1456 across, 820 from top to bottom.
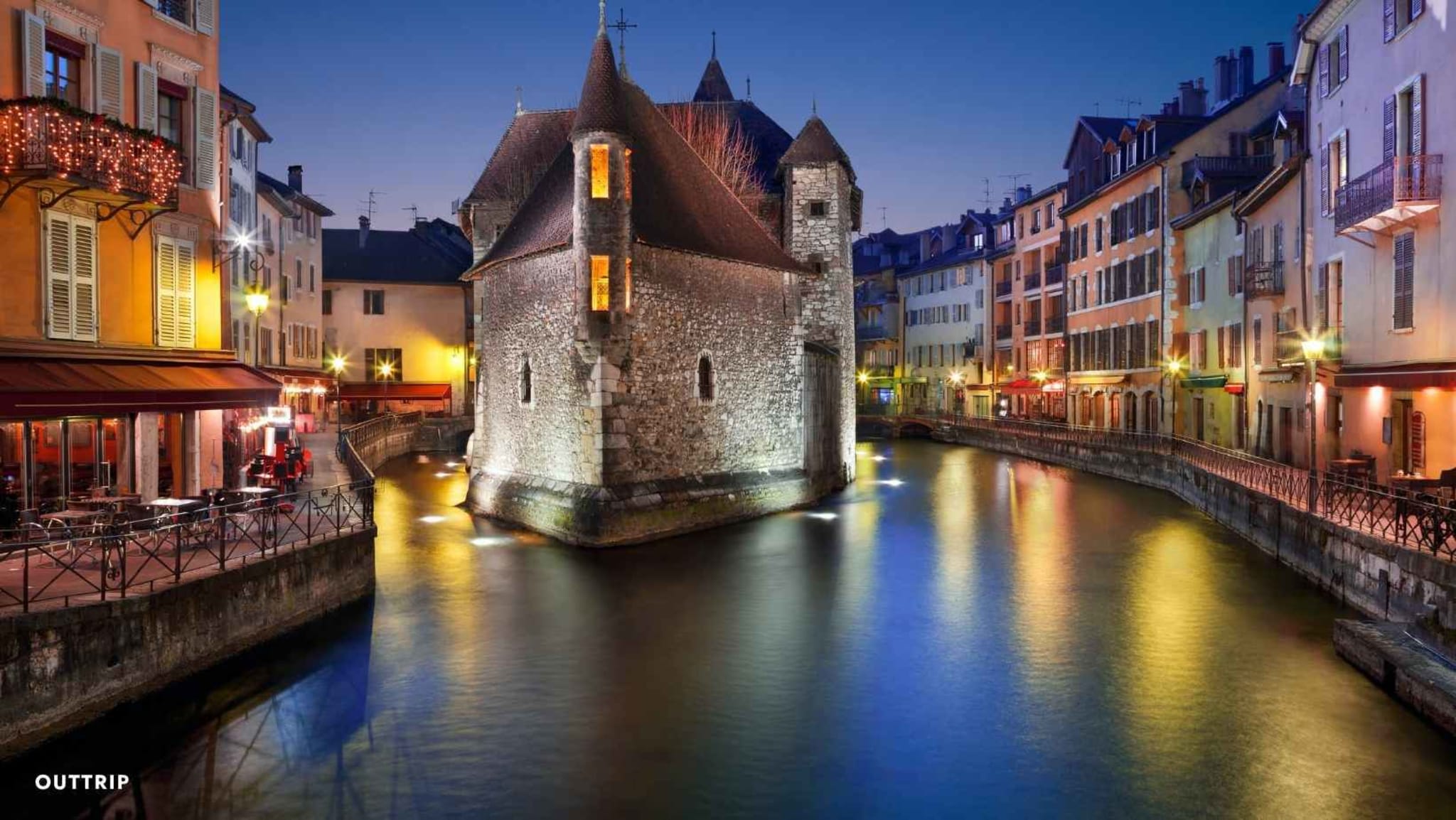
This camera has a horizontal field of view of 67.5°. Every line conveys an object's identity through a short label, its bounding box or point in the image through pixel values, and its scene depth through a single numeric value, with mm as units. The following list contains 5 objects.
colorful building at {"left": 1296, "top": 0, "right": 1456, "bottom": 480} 17141
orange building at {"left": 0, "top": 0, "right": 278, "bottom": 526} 13641
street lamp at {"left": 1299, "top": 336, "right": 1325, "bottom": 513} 17016
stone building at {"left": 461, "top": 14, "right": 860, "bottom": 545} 22594
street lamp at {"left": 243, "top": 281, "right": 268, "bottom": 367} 21031
